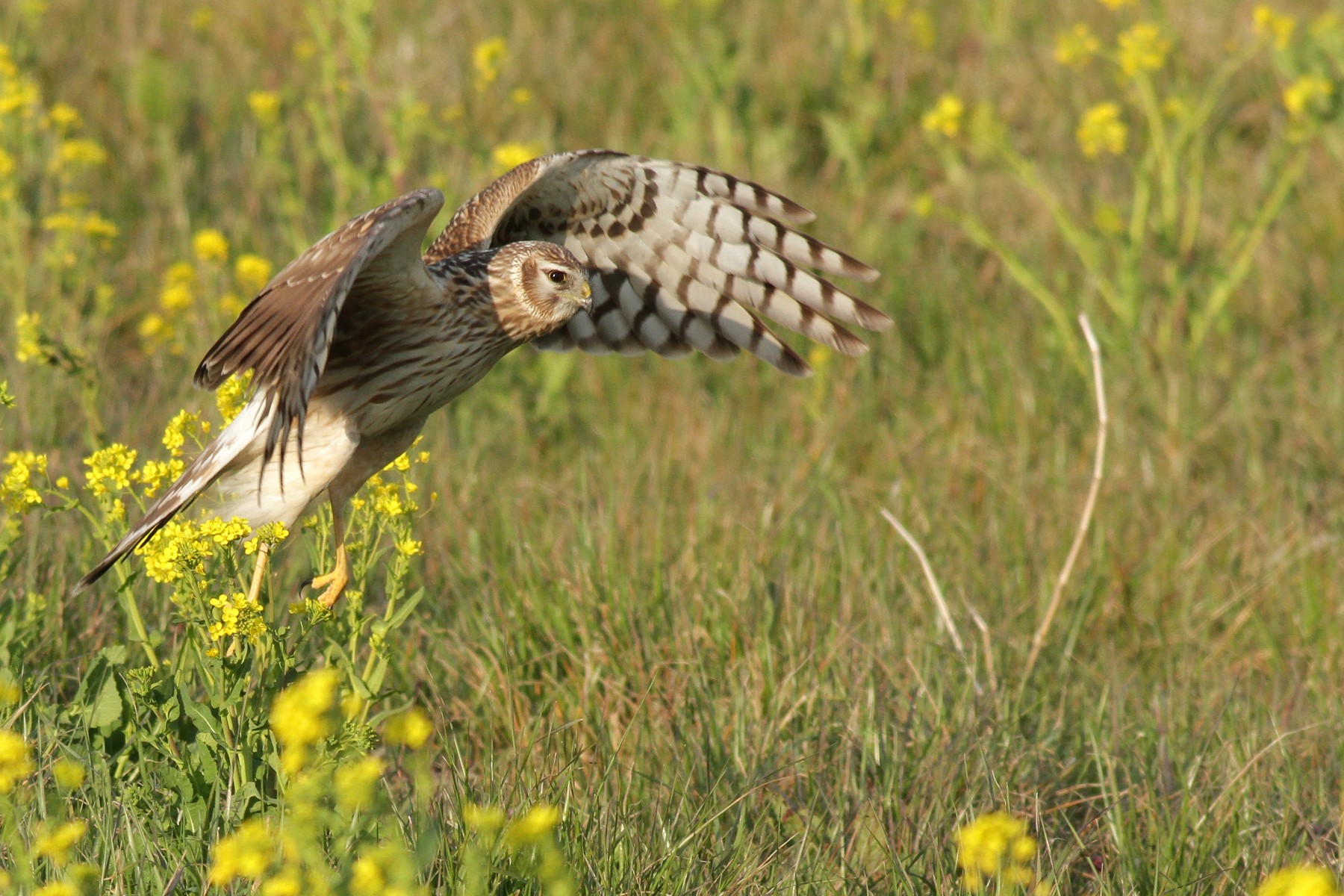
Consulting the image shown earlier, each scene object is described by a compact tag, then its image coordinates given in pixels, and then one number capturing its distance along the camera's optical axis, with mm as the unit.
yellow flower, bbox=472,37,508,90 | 12547
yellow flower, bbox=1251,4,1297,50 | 11930
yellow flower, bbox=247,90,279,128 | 12070
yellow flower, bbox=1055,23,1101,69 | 12195
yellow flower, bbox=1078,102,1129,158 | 11758
